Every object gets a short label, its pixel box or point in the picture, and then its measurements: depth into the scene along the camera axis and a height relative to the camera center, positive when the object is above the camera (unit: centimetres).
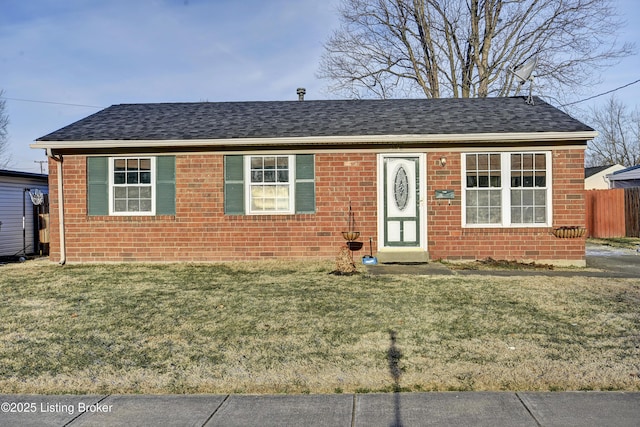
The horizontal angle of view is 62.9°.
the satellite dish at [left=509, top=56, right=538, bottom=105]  1462 +411
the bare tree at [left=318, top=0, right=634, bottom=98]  2523 +860
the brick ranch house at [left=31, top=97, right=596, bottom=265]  1130 +60
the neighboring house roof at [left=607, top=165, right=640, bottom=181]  2446 +206
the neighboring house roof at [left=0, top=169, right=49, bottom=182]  1371 +125
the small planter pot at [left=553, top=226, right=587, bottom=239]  1102 -32
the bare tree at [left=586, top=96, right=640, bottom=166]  4247 +555
